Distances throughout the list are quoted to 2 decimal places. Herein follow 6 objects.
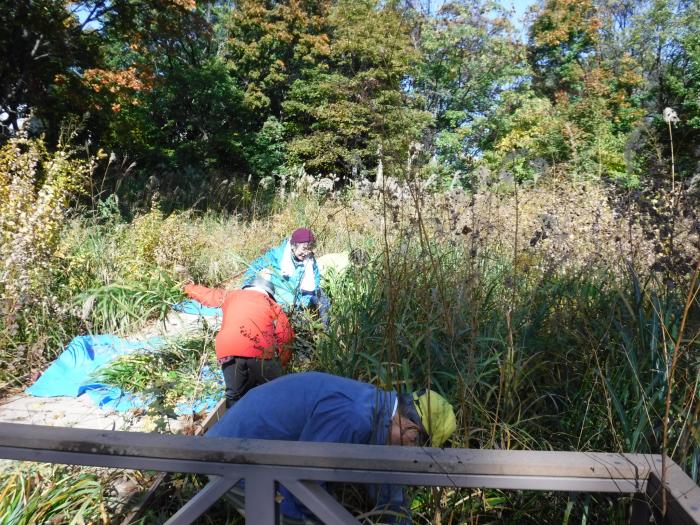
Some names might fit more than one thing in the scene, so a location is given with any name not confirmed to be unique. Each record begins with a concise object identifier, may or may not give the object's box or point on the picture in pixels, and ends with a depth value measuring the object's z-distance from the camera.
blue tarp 3.85
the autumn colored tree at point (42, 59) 8.18
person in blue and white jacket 4.23
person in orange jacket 3.48
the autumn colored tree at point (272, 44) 17.14
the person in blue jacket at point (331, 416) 1.90
